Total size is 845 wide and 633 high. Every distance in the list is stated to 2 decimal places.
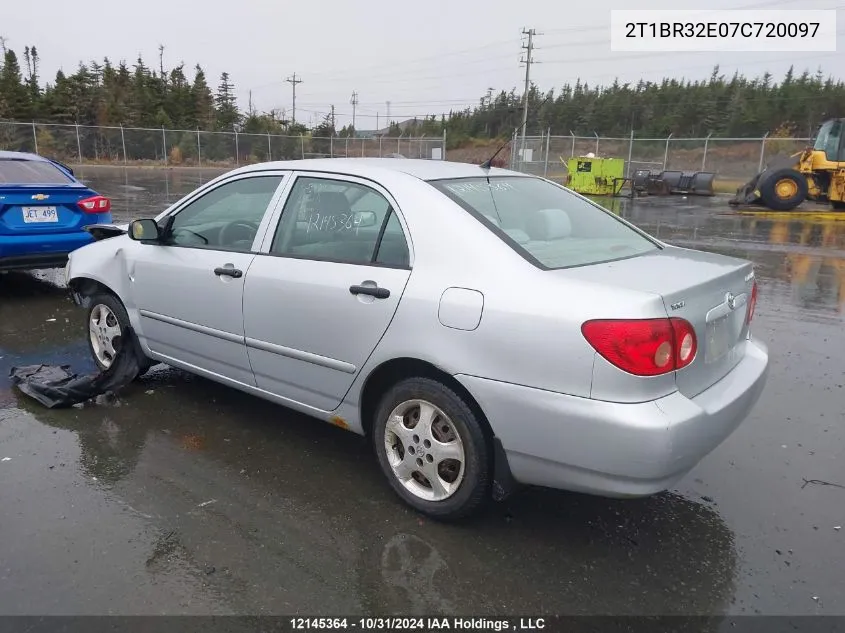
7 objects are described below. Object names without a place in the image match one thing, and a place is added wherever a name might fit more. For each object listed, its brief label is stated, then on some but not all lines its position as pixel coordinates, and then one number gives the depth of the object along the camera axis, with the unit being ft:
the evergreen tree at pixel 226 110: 170.81
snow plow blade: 83.92
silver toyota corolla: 8.23
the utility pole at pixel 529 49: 178.95
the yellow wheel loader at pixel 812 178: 63.00
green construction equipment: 80.23
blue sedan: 21.81
